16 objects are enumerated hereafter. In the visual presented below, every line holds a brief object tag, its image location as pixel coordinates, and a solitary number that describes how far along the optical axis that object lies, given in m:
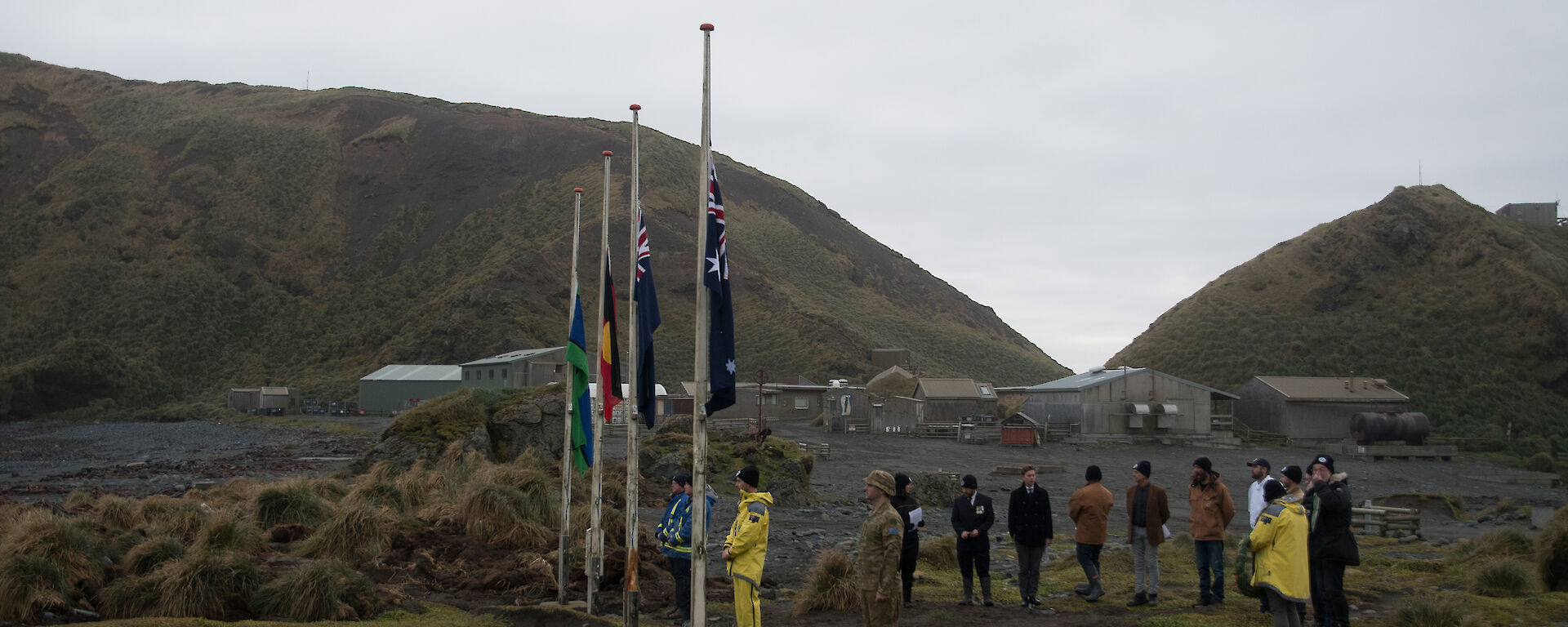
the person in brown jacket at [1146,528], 11.93
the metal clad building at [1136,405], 57.06
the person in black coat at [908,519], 11.16
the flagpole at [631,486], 9.55
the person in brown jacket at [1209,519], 11.59
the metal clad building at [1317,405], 58.59
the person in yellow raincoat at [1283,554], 9.09
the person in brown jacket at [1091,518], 11.88
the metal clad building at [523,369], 58.12
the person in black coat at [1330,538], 9.48
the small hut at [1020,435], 52.25
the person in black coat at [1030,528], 11.77
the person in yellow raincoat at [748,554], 8.66
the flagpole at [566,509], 12.20
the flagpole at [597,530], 11.29
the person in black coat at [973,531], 11.62
